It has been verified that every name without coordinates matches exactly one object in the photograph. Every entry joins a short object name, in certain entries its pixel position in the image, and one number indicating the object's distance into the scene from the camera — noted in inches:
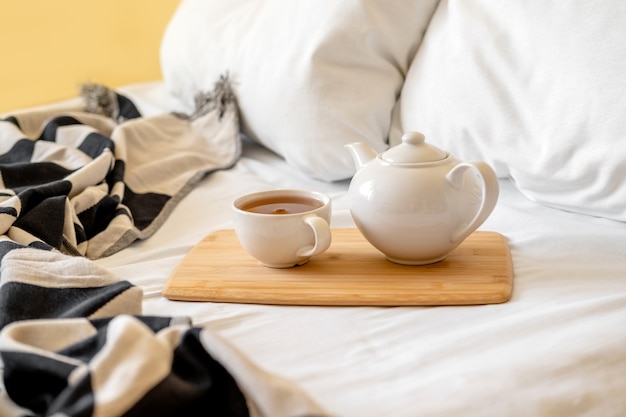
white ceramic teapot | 26.0
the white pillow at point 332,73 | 39.1
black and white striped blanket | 17.3
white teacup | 26.4
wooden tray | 25.3
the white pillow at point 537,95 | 29.0
